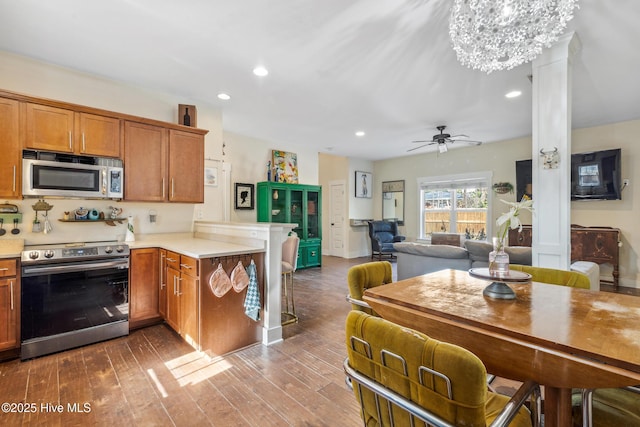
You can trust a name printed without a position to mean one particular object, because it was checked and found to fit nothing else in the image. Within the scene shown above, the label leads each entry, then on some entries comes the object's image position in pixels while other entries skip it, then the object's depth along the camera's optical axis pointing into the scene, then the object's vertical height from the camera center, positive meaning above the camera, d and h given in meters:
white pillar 2.43 +0.55
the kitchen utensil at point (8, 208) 2.73 +0.04
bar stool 3.29 -0.51
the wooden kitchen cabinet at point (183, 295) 2.49 -0.75
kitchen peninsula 2.47 -0.68
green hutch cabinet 5.75 +0.07
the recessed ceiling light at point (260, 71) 3.05 +1.50
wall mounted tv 4.75 +0.64
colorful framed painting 6.14 +1.01
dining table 0.93 -0.43
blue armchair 7.33 -0.59
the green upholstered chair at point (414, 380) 0.73 -0.46
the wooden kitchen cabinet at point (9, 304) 2.31 -0.73
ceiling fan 5.07 +1.33
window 6.63 +0.22
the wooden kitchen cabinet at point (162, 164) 3.19 +0.57
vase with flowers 1.51 -0.17
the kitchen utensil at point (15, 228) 2.79 -0.15
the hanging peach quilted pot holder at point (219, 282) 2.46 -0.59
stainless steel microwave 2.65 +0.35
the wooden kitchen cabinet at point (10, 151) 2.55 +0.54
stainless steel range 2.42 -0.73
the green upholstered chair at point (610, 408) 1.08 -0.75
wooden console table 4.63 -0.50
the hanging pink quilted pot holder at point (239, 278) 2.60 -0.58
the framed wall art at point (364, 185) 8.16 +0.81
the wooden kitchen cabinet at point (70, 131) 2.70 +0.79
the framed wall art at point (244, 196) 5.58 +0.33
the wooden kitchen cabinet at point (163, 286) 3.03 -0.75
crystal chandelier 1.61 +1.09
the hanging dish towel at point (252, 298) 2.65 -0.77
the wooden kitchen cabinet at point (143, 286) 2.94 -0.75
